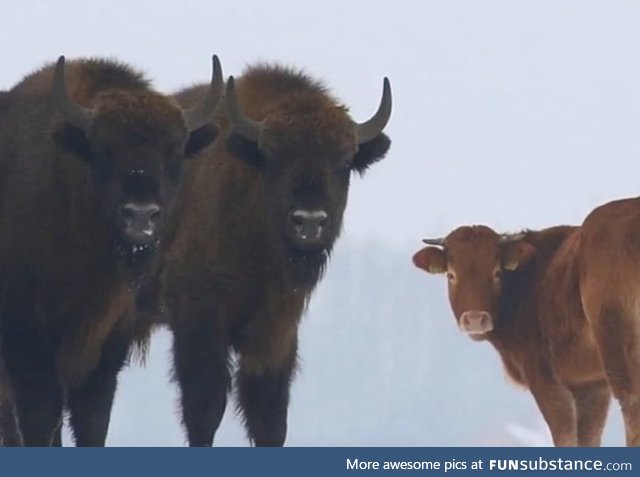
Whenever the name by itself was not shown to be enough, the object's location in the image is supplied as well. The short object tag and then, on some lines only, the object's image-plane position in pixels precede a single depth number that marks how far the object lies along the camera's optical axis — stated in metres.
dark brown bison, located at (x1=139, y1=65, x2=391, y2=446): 15.94
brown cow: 17.00
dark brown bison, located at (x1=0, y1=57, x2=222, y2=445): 15.30
